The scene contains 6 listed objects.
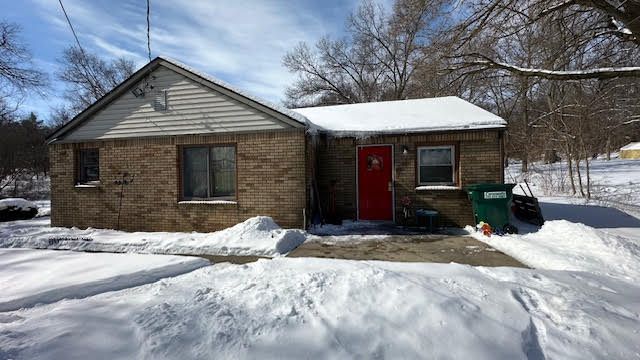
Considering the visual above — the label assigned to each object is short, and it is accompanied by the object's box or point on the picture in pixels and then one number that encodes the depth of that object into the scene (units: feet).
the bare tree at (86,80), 124.36
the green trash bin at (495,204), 26.48
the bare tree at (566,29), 28.99
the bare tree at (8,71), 64.28
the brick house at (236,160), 29.32
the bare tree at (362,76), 105.19
